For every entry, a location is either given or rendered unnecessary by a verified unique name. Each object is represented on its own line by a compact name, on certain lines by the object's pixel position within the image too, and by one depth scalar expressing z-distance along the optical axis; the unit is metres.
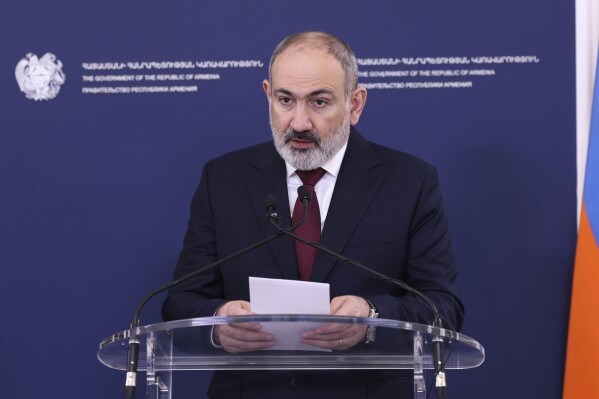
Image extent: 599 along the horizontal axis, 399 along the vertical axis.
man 6.56
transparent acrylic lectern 4.71
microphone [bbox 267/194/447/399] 4.73
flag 7.97
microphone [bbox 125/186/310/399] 4.70
